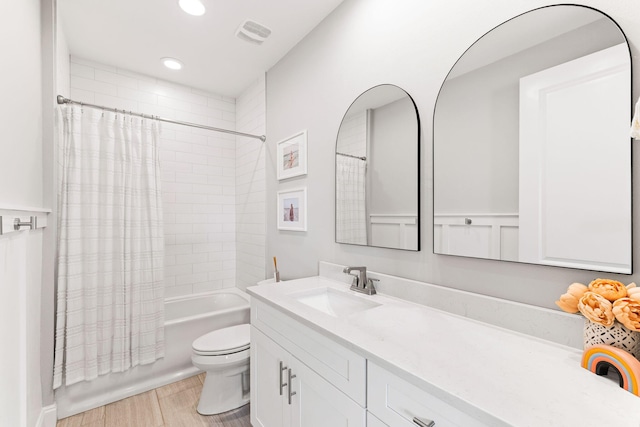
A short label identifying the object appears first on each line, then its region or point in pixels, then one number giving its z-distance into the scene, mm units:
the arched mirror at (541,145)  853
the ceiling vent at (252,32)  2010
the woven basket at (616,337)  726
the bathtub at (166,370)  1935
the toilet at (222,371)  1857
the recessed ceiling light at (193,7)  1799
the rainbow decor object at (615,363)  649
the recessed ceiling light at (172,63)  2479
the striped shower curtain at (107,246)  1920
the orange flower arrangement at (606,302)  695
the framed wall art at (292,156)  2158
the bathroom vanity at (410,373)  624
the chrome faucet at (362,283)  1519
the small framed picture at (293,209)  2164
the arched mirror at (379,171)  1419
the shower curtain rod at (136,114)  1860
